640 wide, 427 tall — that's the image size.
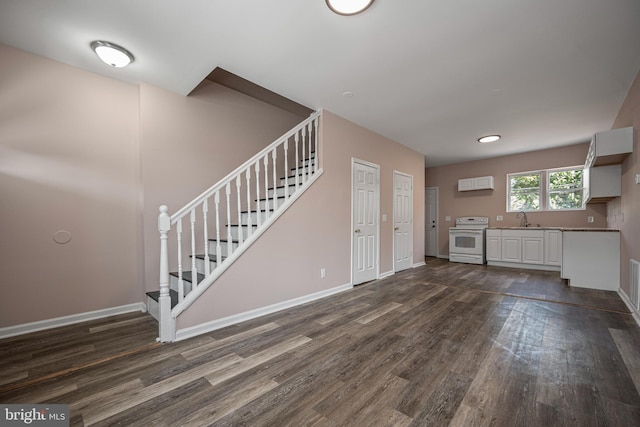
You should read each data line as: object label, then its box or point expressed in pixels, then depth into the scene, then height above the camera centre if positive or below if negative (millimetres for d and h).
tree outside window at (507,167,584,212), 5695 +632
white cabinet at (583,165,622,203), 3861 +549
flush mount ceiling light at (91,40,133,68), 2434 +1583
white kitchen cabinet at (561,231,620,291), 3994 -693
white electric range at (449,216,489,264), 6488 -613
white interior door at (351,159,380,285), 4406 -80
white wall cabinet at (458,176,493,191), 6609 +884
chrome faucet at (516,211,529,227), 6234 -83
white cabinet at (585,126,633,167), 3223 +950
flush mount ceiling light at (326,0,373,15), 1935 +1627
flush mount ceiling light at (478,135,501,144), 5027 +1569
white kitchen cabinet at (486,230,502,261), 6199 -703
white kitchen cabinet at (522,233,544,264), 5660 -744
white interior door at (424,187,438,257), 7777 -153
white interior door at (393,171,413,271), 5457 -115
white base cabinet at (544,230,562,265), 5473 -658
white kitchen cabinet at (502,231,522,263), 5934 -745
